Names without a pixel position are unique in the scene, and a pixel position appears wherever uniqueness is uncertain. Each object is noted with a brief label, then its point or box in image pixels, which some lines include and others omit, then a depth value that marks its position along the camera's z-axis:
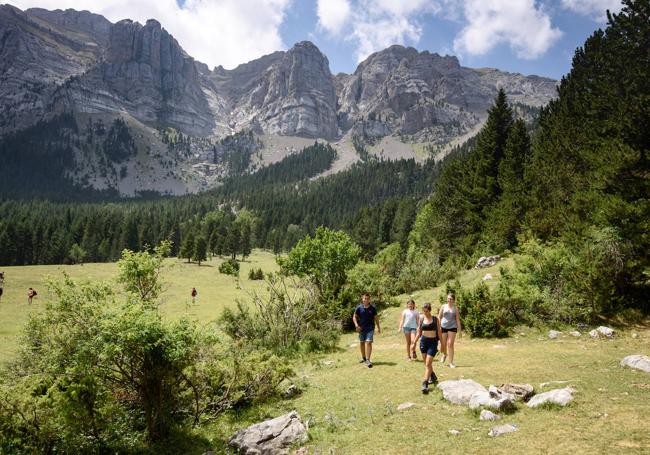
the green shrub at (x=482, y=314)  18.58
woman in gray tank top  13.36
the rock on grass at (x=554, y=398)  8.85
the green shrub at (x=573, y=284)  18.11
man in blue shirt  14.43
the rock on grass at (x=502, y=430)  7.95
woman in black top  11.55
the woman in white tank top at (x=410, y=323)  14.81
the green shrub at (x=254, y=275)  72.55
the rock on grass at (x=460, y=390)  9.93
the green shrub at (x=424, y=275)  33.88
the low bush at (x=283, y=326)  20.30
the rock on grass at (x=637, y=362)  11.13
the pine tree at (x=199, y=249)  91.96
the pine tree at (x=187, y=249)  93.44
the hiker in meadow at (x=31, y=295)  37.26
